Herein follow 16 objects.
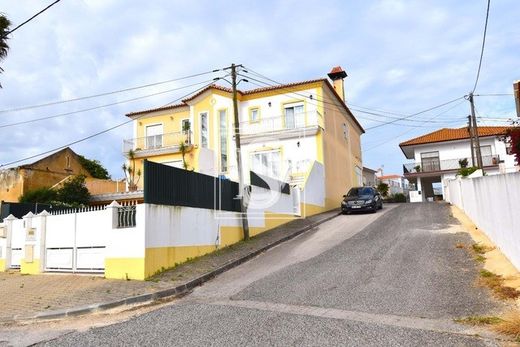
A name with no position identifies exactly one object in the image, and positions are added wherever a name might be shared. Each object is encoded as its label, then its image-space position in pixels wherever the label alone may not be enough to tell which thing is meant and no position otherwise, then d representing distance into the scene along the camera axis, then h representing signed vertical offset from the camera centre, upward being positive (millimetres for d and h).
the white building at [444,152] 40781 +5109
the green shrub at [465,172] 24891 +1952
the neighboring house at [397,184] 64688 +4108
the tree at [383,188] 46538 +2205
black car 23031 +473
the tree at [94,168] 38250 +4805
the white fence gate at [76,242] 11820 -572
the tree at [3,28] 12578 +5619
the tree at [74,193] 26188 +1773
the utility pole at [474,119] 28028 +5645
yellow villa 26375 +5356
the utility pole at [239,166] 15894 +1805
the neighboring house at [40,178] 29125 +3110
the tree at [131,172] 30688 +3317
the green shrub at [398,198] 45050 +1060
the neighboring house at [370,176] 52656 +4294
